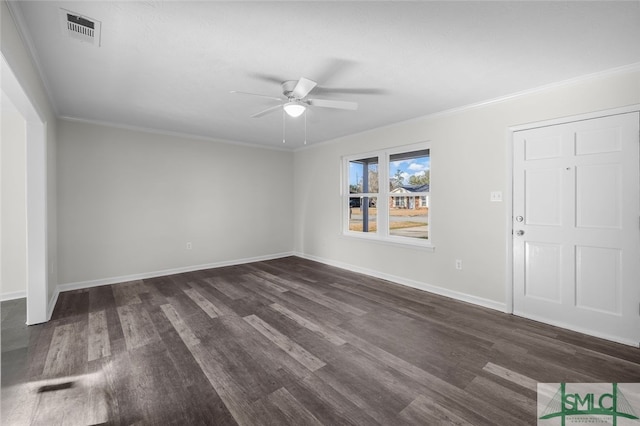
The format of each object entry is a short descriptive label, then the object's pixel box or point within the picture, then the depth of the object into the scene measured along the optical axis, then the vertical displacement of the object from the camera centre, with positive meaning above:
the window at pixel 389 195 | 4.16 +0.29
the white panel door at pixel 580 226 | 2.50 -0.14
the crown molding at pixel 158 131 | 4.04 +1.36
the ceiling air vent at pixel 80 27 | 1.82 +1.29
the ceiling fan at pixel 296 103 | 2.71 +1.10
